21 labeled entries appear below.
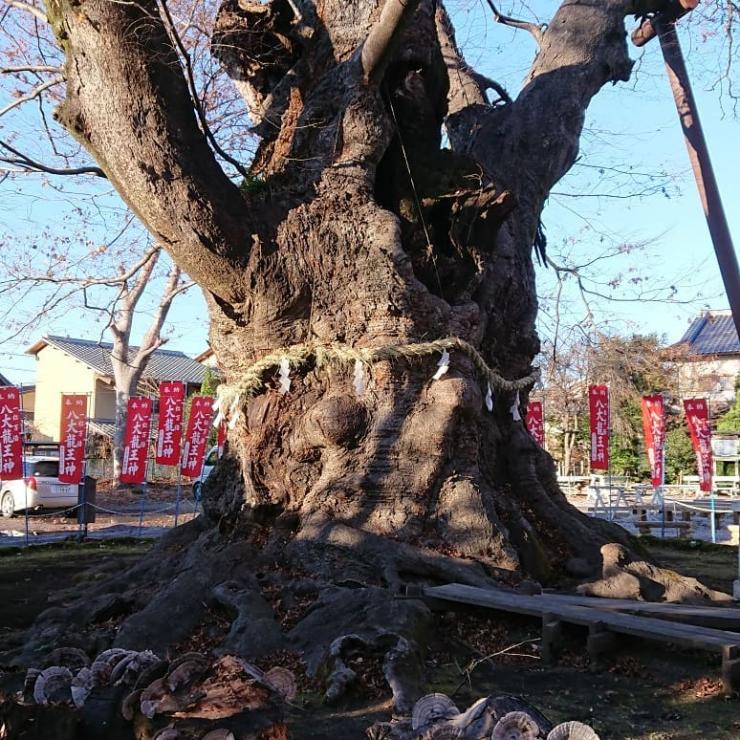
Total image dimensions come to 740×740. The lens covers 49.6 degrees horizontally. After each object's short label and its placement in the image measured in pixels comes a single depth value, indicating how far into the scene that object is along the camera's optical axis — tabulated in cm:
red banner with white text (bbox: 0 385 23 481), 1415
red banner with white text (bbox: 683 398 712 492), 1503
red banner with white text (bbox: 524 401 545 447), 1824
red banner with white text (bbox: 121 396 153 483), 1692
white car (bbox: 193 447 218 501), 1869
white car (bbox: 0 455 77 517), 1798
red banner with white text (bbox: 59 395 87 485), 1543
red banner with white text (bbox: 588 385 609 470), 1702
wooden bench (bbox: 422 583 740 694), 404
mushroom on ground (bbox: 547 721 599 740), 268
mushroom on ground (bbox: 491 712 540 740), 276
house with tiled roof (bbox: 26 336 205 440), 3425
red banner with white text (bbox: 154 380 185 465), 1758
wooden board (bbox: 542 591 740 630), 461
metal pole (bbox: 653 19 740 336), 571
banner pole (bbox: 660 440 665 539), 1423
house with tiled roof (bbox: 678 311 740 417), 2709
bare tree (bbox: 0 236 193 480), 2139
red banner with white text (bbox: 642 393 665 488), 1622
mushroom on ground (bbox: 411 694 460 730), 296
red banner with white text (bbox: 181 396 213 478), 1672
